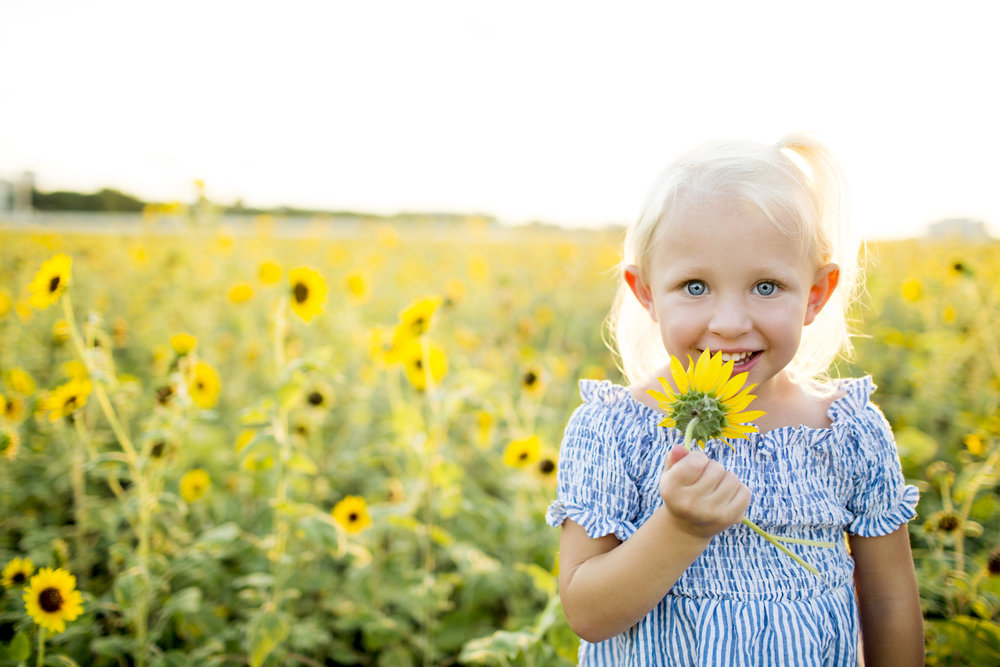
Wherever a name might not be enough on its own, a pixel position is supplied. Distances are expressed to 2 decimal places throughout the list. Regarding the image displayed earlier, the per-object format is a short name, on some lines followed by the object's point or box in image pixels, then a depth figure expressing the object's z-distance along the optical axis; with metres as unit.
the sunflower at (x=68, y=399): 1.76
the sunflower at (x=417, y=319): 2.00
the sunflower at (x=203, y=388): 2.09
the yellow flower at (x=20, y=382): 2.35
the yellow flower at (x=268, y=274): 2.26
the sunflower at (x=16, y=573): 1.56
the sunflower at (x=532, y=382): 2.35
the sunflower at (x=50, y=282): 1.78
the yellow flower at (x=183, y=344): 1.75
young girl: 0.96
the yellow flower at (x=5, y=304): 2.60
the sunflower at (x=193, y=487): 1.98
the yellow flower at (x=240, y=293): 2.49
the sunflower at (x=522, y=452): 1.90
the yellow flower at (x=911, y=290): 2.92
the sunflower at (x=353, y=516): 1.91
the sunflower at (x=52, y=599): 1.43
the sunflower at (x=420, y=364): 2.04
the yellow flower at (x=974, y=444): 1.73
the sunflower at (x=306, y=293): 1.97
